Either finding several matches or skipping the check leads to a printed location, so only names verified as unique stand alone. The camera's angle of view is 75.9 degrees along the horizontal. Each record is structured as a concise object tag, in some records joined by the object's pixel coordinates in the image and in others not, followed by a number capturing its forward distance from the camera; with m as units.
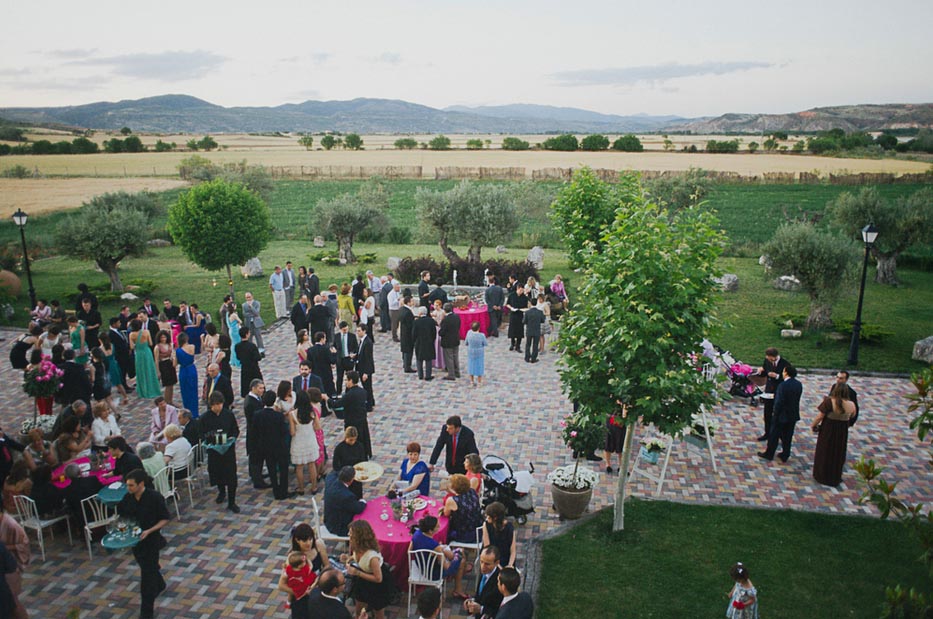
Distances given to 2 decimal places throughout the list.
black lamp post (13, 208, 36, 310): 18.78
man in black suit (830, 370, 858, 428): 9.77
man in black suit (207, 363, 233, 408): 10.73
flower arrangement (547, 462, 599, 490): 8.94
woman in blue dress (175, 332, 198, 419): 12.15
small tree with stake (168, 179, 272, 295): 19.14
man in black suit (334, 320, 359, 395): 12.97
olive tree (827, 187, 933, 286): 22.59
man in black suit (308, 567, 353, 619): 5.45
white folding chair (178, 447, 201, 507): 9.16
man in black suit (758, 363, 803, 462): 10.35
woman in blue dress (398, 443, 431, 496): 8.20
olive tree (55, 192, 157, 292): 22.14
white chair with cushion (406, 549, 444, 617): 6.95
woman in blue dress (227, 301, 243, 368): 13.88
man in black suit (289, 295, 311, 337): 15.24
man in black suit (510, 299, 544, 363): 15.31
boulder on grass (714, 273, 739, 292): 23.20
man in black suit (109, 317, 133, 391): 13.59
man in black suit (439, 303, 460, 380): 14.04
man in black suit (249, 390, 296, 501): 9.14
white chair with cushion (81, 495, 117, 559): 8.15
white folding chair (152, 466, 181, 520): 8.55
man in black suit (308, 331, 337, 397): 12.09
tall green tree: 7.13
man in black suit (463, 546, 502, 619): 6.16
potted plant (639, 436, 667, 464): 10.11
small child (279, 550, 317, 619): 5.99
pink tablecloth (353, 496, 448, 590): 7.23
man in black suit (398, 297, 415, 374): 14.57
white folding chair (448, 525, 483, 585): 7.39
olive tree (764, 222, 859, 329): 17.09
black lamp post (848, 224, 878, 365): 14.18
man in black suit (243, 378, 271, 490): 9.41
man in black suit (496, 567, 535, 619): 5.54
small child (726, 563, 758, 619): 6.57
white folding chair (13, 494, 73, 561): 7.92
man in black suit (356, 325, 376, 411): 12.39
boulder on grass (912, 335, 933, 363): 15.53
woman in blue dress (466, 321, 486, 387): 13.74
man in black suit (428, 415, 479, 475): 8.92
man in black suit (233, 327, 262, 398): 11.93
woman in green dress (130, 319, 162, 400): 13.02
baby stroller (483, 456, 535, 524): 8.57
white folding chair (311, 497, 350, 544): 7.48
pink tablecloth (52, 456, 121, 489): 8.29
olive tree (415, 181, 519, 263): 24.61
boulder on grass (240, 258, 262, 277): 25.34
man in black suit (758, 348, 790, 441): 11.43
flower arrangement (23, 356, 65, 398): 11.23
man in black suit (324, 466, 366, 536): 7.40
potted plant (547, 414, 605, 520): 8.86
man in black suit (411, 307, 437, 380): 14.05
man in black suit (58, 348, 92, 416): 11.63
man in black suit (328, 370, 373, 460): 9.88
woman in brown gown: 9.81
